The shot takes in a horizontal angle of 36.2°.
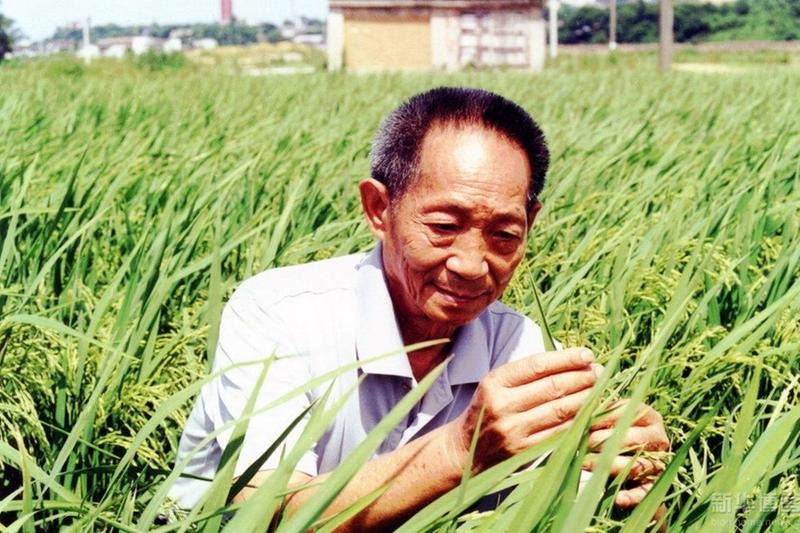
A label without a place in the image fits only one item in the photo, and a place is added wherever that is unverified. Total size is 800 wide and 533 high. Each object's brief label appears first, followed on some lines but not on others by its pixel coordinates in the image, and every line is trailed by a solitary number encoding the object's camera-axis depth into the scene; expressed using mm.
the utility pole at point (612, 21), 46631
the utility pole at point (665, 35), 15508
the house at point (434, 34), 21734
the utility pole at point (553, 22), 34553
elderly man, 1431
